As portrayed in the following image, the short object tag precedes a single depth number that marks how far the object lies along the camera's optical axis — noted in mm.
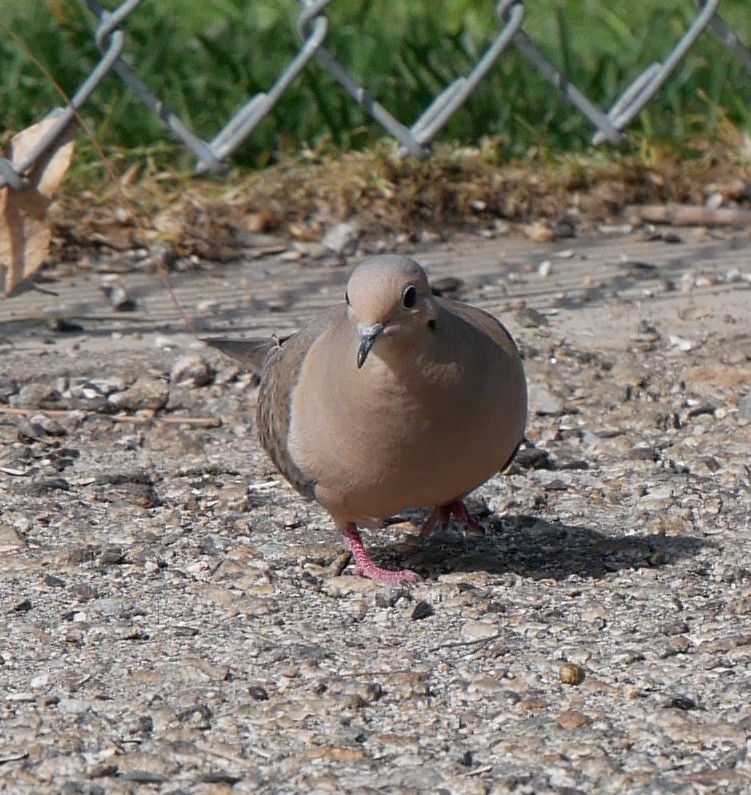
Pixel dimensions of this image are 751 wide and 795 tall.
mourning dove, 6219
